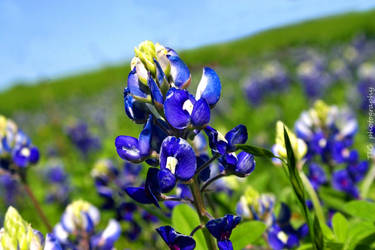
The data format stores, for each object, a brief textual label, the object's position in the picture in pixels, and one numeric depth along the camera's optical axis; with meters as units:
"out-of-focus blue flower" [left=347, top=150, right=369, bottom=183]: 0.33
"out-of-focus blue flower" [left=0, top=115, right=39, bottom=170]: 0.35
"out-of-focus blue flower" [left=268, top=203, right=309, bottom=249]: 0.26
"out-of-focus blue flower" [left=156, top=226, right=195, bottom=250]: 0.20
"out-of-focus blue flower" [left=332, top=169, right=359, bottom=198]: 0.32
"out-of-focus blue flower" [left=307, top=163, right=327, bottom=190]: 0.33
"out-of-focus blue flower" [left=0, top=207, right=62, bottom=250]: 0.21
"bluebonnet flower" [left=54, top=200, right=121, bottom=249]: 0.29
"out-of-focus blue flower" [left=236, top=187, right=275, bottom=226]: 0.28
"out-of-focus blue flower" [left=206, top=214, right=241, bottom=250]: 0.20
